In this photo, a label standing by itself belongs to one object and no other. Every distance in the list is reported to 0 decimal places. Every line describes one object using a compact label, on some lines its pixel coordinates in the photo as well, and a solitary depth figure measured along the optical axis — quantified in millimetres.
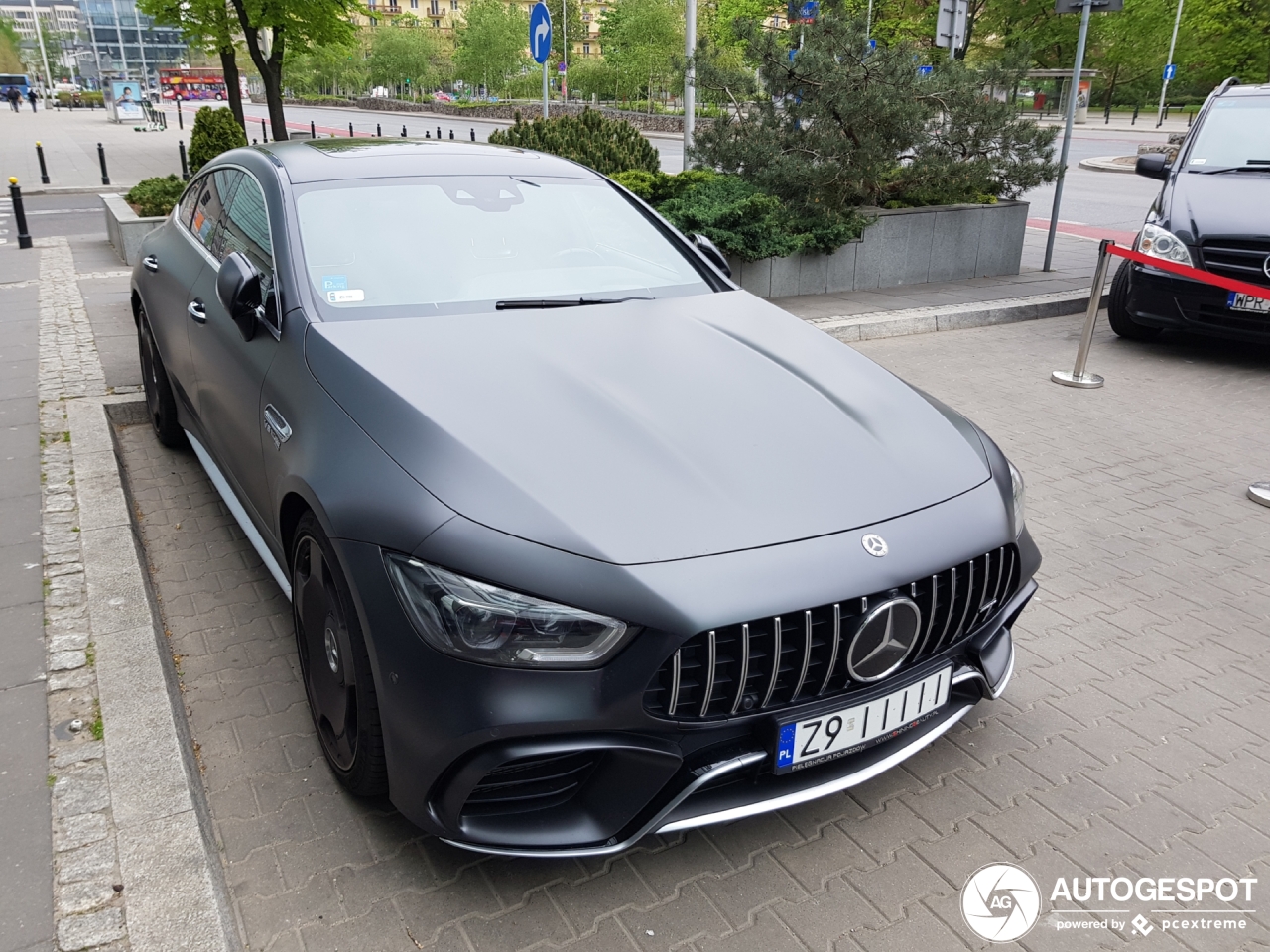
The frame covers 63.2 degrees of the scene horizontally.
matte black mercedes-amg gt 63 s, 2215
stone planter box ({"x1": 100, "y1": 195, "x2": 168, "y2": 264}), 10492
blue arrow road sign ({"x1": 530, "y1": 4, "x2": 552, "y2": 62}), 11711
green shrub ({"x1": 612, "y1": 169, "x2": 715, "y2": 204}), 9539
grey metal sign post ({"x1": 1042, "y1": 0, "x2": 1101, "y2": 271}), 9570
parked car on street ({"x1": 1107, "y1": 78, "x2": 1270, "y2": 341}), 7199
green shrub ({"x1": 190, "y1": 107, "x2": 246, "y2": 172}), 13500
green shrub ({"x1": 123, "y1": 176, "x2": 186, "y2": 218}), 11188
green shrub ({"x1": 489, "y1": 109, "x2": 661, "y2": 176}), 10781
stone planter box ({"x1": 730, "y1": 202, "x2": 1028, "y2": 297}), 9414
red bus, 94000
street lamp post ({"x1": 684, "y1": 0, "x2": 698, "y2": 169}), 10156
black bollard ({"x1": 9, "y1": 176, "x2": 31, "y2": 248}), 12055
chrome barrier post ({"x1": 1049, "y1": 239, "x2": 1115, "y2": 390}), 7289
